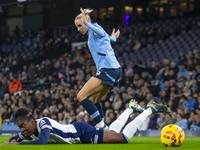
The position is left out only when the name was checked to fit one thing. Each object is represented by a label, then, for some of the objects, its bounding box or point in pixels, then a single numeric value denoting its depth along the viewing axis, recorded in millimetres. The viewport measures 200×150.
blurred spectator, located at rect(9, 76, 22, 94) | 40437
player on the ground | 11539
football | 11758
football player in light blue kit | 14047
